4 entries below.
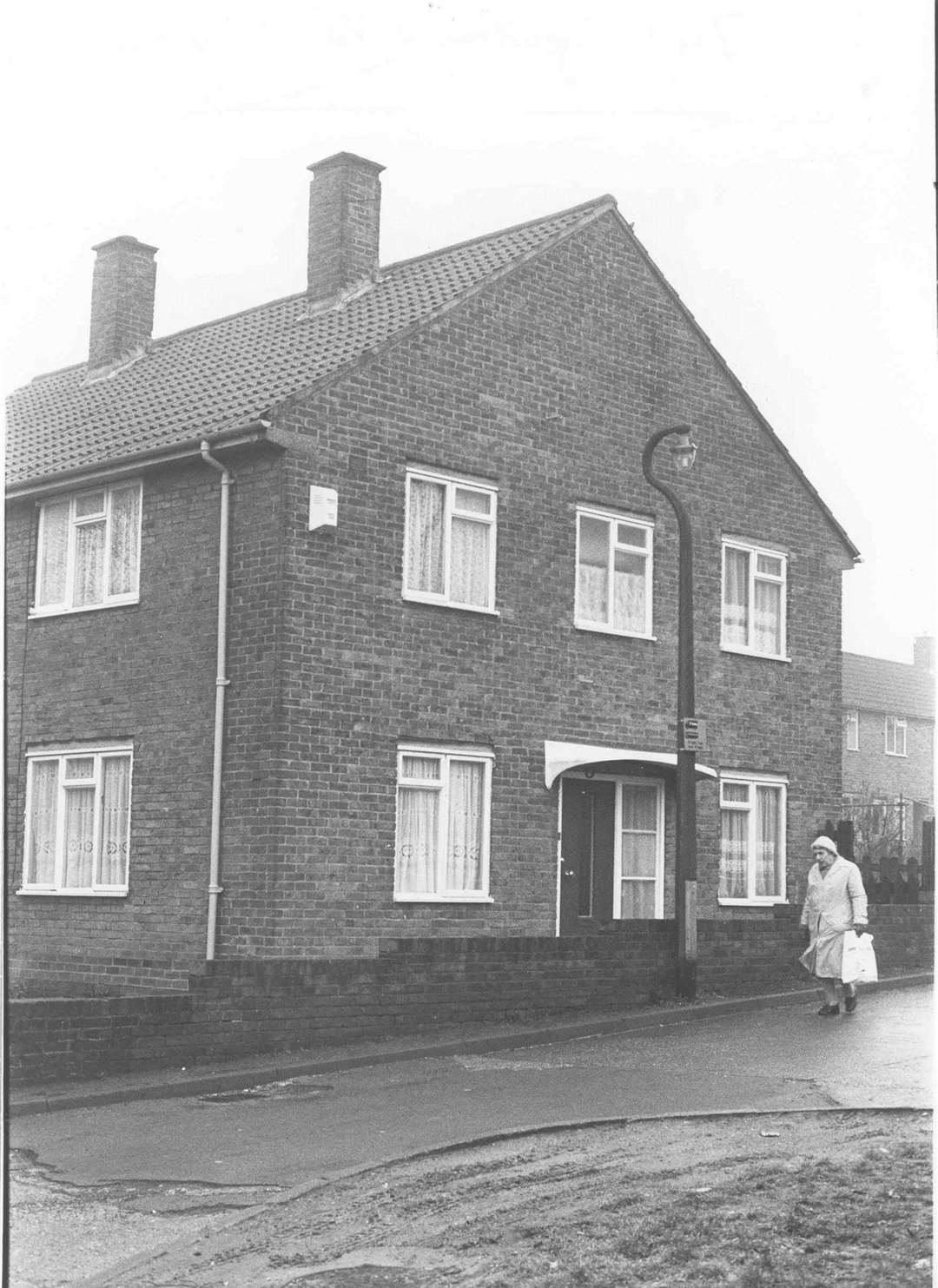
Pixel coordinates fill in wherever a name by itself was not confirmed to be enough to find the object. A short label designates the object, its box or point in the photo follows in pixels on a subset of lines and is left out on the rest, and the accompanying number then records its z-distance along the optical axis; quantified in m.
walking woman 16.72
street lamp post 18.28
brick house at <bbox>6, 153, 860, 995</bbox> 17.78
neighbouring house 23.22
